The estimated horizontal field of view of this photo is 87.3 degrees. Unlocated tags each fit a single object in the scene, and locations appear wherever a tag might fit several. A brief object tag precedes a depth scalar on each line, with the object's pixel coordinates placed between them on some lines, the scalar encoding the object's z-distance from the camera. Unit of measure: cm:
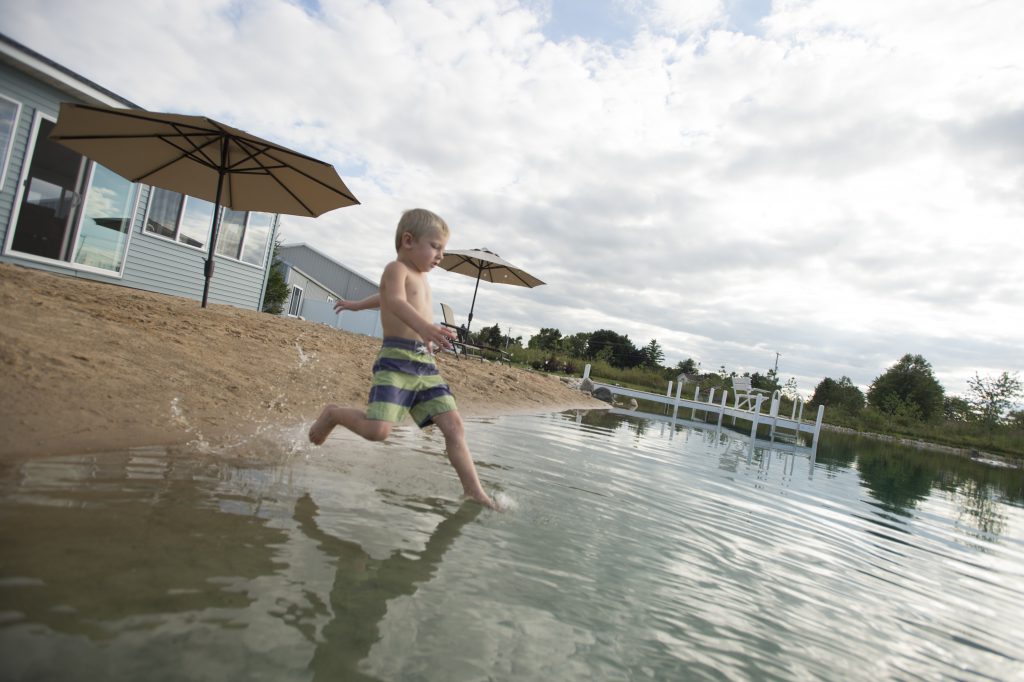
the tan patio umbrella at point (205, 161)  636
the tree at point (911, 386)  5375
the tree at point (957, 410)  3791
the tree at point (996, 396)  3603
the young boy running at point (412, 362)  284
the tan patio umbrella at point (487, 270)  1488
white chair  2091
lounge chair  1139
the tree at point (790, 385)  5272
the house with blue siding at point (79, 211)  835
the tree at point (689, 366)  5377
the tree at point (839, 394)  4786
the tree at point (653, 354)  6323
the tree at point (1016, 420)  3312
